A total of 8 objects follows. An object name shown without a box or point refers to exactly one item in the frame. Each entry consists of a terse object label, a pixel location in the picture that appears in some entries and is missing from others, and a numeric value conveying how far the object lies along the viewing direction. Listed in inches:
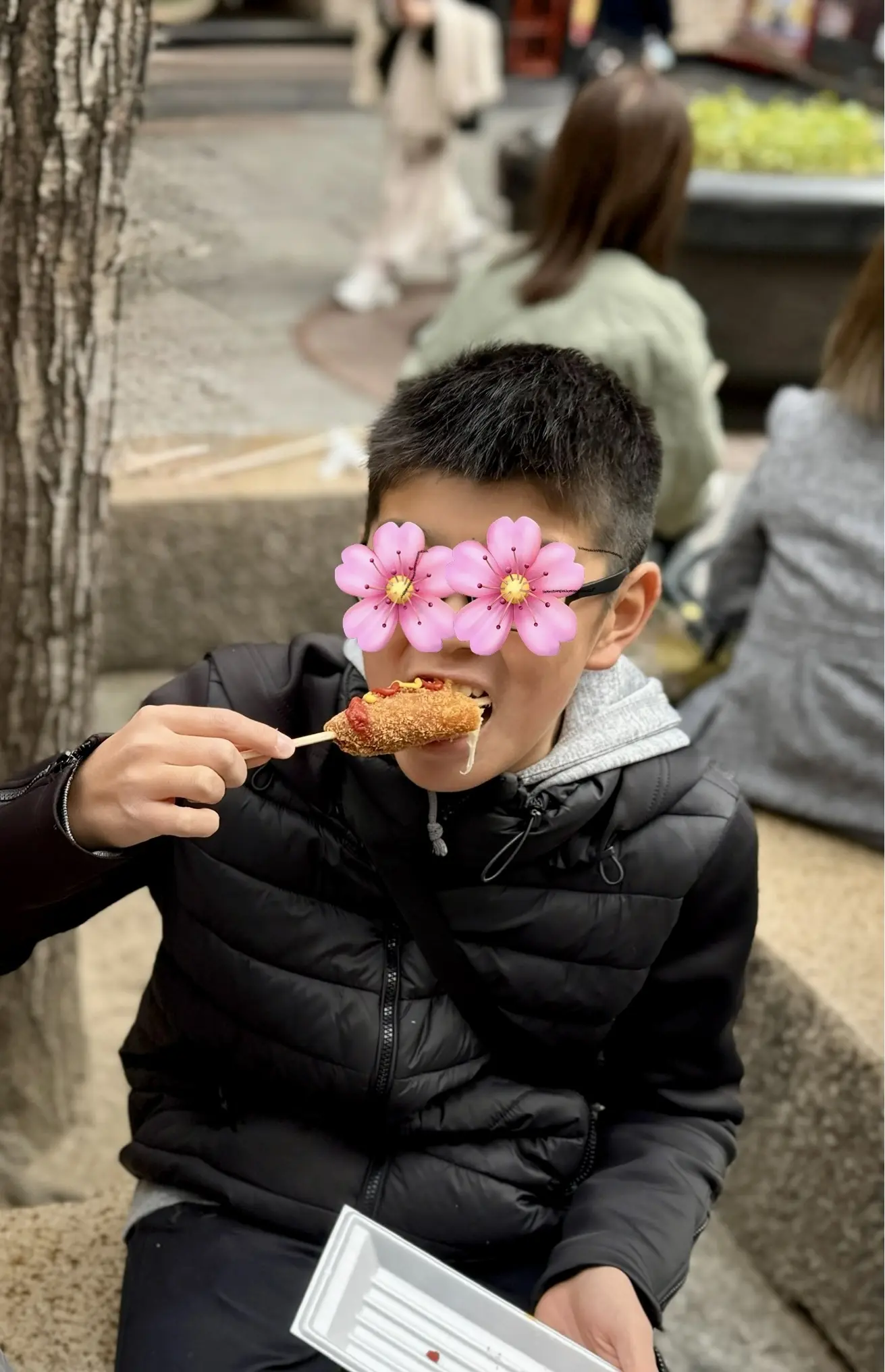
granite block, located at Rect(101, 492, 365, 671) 121.6
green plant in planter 173.2
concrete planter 169.9
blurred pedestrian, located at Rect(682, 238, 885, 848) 81.3
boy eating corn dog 46.1
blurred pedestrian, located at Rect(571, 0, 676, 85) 298.5
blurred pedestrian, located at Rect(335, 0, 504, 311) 186.2
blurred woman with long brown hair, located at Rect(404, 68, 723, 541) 100.4
